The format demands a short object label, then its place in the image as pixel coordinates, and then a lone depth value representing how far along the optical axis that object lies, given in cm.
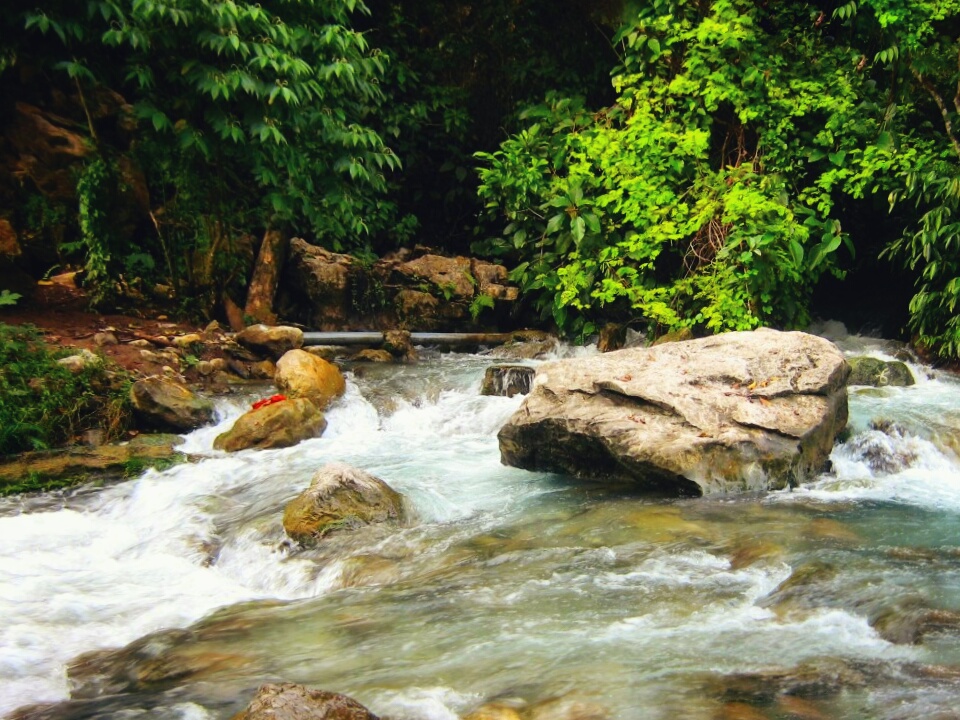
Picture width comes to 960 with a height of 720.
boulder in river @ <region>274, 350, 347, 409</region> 799
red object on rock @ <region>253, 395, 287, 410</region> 760
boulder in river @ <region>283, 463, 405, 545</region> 517
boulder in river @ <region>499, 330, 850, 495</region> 557
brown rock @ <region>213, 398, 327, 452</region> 711
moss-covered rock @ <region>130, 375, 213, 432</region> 730
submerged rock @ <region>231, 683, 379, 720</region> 281
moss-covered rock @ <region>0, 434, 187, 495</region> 624
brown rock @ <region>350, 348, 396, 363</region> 984
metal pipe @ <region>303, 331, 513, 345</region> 1010
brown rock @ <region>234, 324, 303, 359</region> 915
